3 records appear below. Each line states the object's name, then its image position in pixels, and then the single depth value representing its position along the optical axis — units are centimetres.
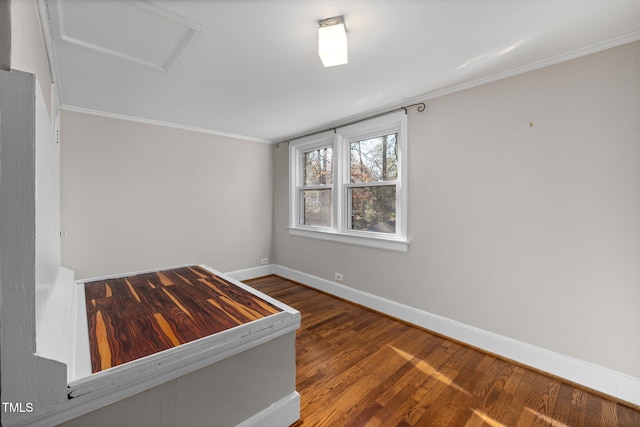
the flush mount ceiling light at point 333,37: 150
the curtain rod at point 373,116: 267
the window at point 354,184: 295
